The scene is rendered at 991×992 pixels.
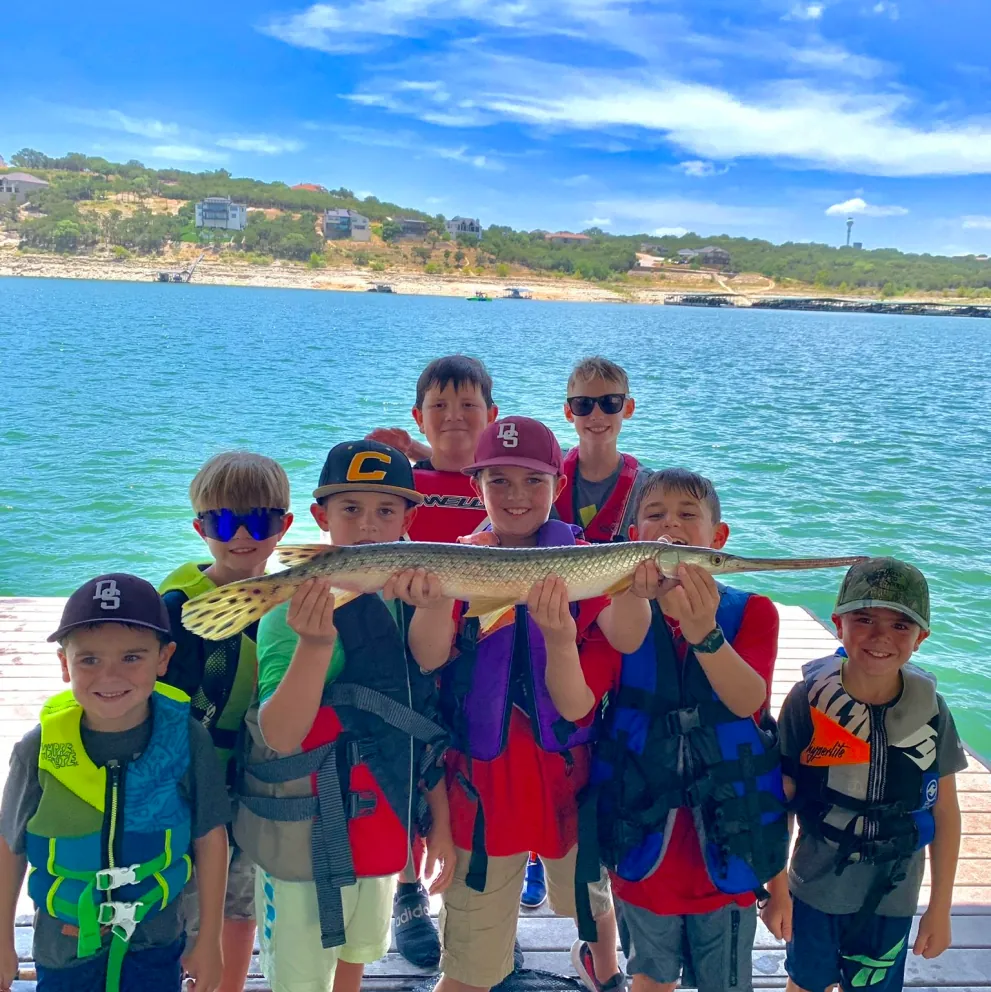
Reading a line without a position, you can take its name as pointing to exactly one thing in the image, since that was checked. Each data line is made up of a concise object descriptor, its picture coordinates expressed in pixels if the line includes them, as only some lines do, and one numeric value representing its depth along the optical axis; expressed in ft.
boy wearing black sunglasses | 13.92
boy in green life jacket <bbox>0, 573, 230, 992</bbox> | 7.46
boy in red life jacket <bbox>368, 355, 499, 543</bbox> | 12.69
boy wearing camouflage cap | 8.63
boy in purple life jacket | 8.63
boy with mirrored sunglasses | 8.88
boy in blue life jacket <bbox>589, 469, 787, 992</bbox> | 8.27
